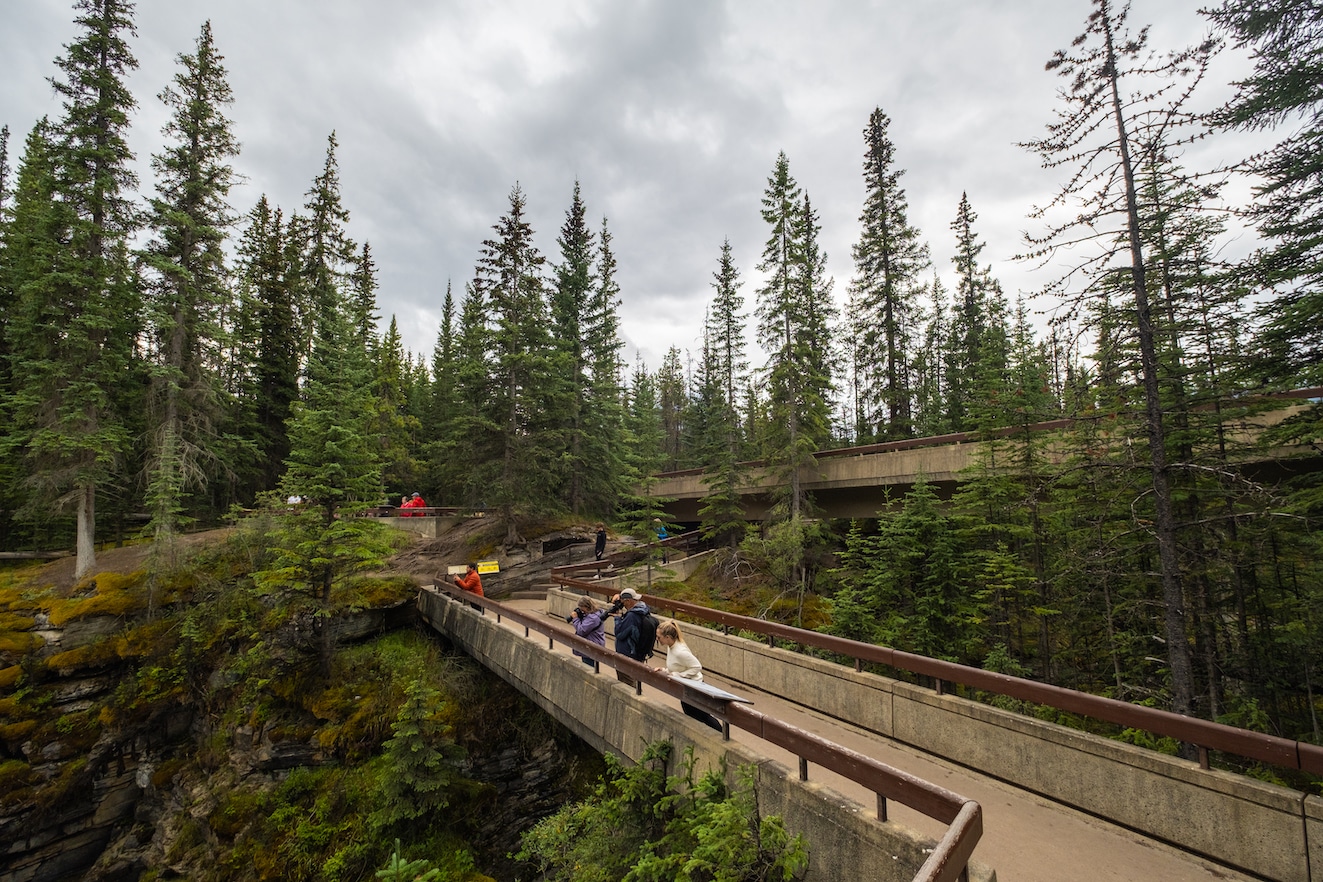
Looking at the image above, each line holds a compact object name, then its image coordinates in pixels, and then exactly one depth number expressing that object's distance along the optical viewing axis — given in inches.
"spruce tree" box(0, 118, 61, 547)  664.4
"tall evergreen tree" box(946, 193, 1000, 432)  1056.2
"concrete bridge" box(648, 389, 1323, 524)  459.8
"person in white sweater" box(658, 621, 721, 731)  246.1
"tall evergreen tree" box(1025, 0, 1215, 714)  314.8
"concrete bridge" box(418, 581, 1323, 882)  151.9
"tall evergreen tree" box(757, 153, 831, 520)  759.7
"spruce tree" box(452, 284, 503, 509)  827.4
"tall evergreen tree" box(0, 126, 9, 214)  1106.4
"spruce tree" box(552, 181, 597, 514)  942.4
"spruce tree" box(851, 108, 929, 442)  959.6
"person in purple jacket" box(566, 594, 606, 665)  358.0
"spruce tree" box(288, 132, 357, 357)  1071.6
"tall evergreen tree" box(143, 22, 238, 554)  719.1
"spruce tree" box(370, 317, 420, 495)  1029.2
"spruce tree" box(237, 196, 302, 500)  1024.2
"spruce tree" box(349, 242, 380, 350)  1177.4
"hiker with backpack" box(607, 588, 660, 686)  308.5
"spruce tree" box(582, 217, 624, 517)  1005.2
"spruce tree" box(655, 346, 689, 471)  2427.4
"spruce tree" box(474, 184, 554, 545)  833.5
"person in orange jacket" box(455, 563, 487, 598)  592.9
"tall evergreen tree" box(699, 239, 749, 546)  864.9
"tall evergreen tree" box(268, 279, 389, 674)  529.0
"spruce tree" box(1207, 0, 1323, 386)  343.0
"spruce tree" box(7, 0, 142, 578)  651.5
